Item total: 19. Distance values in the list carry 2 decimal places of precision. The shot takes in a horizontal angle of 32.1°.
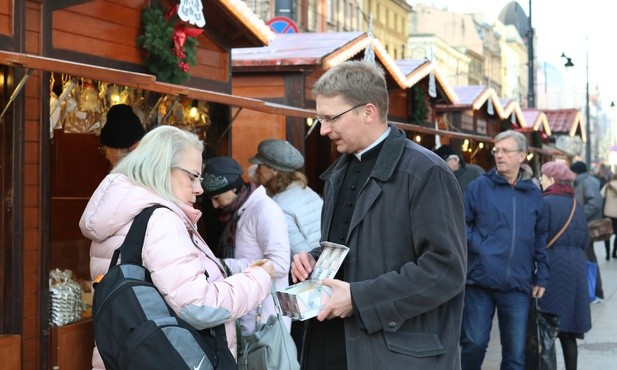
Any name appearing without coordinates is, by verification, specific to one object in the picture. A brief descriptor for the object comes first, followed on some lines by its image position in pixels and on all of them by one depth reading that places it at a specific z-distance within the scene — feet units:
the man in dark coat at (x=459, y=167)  41.11
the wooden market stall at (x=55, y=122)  20.62
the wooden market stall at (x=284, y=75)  39.14
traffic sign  51.17
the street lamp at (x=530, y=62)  93.89
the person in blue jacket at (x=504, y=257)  23.09
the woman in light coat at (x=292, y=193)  24.48
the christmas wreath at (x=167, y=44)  27.68
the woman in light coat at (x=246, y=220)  21.29
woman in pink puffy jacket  12.98
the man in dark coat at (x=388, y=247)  12.03
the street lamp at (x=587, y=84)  165.99
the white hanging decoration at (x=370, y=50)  42.37
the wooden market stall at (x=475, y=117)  69.15
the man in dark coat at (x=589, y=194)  52.49
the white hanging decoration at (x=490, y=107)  77.66
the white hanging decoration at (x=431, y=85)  54.08
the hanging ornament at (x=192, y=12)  27.96
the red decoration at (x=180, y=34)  28.45
